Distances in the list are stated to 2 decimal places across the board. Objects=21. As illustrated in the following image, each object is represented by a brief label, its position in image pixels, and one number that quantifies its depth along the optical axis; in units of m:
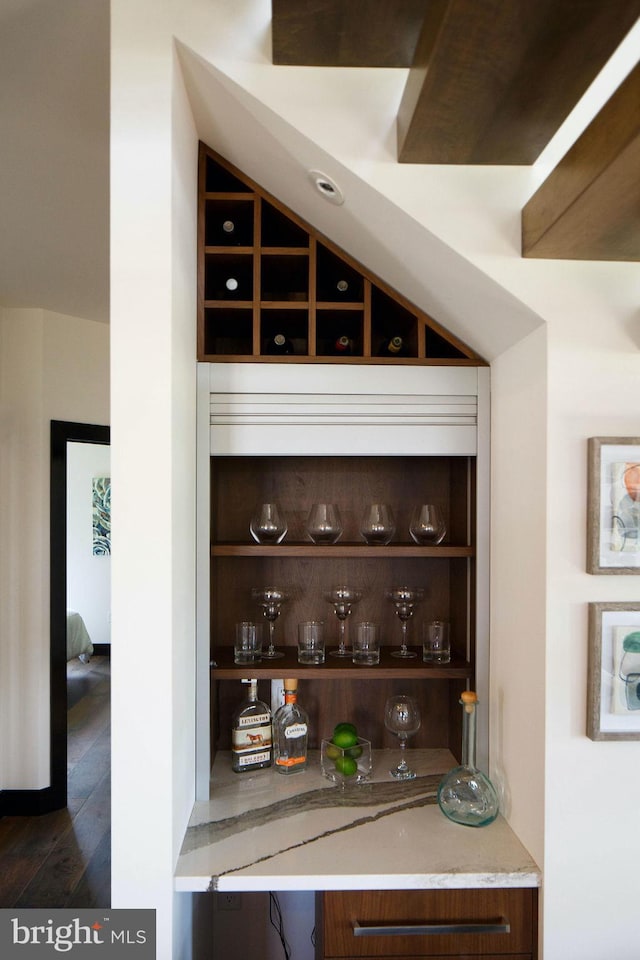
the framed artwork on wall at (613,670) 1.44
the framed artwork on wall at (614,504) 1.45
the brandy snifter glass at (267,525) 1.95
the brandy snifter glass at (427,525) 1.95
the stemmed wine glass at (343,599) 2.02
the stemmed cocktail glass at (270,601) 2.02
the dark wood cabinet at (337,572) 2.15
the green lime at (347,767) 1.92
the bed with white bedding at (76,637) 5.24
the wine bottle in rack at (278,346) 1.95
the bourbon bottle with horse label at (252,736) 1.97
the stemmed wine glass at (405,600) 2.03
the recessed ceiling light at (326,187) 1.55
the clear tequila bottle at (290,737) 1.98
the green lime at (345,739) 1.96
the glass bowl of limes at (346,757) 1.92
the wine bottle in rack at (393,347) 1.96
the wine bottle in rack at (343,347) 1.92
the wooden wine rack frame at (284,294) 1.85
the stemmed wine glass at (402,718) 1.92
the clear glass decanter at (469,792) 1.69
